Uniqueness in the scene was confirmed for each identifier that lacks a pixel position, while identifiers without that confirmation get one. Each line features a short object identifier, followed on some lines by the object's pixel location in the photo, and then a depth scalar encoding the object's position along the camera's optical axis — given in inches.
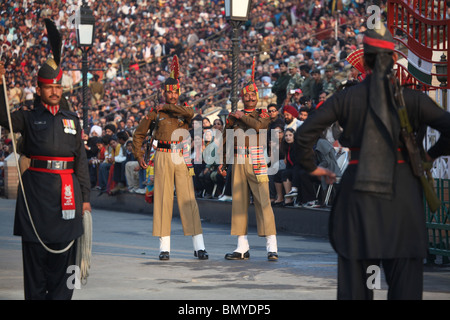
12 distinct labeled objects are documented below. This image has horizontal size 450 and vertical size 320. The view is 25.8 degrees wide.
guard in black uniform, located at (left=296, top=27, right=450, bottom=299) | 237.0
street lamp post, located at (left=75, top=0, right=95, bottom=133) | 842.8
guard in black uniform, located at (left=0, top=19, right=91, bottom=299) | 296.7
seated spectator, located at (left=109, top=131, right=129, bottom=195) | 872.3
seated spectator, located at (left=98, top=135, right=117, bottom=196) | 907.4
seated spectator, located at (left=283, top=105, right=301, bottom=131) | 669.5
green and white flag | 433.7
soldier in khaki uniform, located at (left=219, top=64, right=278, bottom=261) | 468.8
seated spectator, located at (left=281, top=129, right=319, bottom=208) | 610.5
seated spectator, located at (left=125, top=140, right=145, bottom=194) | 848.9
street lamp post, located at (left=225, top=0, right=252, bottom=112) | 591.5
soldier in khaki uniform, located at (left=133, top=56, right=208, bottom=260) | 474.9
